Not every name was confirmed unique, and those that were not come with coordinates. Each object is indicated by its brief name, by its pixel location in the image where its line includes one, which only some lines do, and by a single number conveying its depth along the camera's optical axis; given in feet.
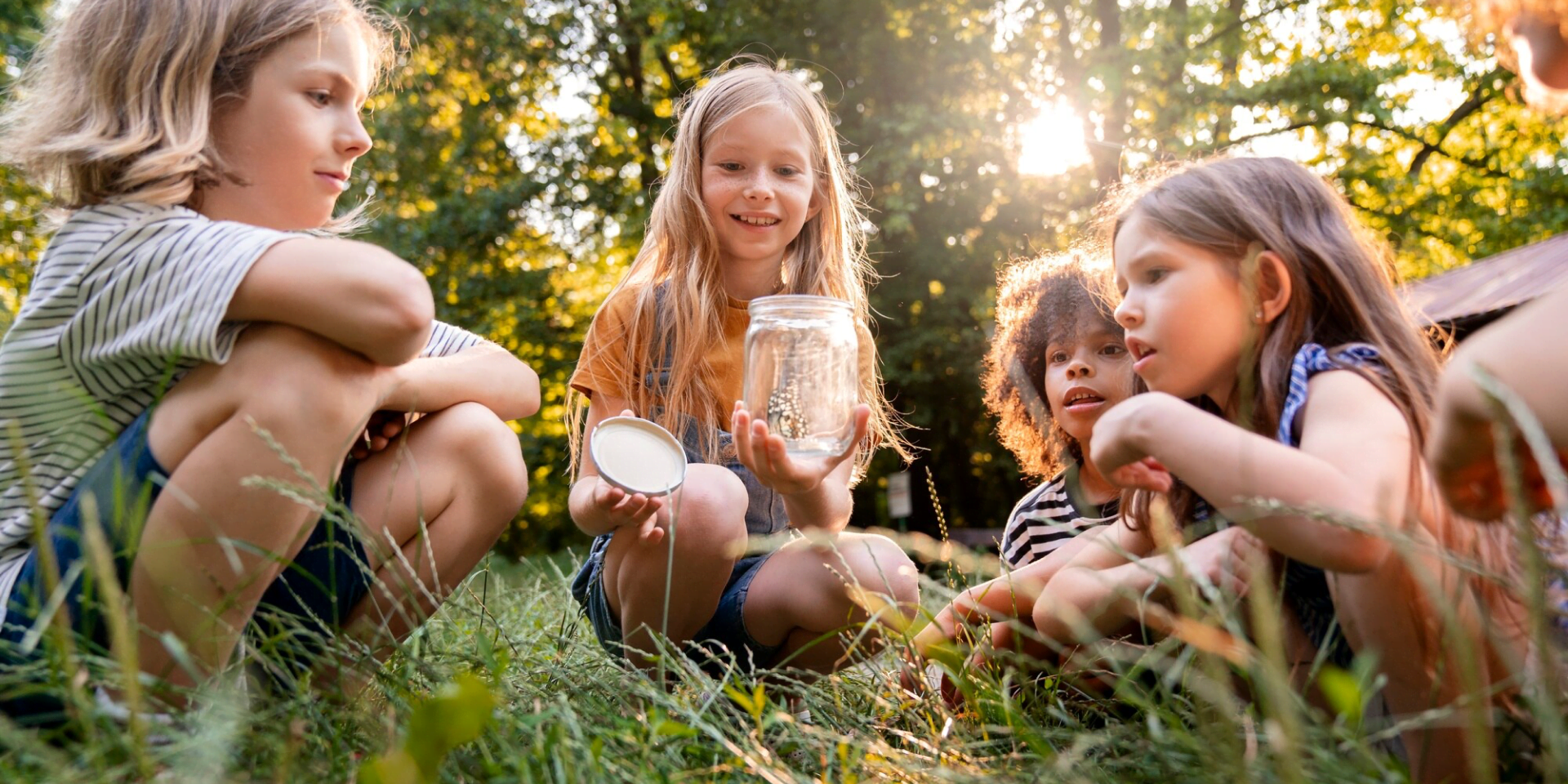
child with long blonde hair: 6.65
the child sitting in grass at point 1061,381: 8.04
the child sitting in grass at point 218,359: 4.62
